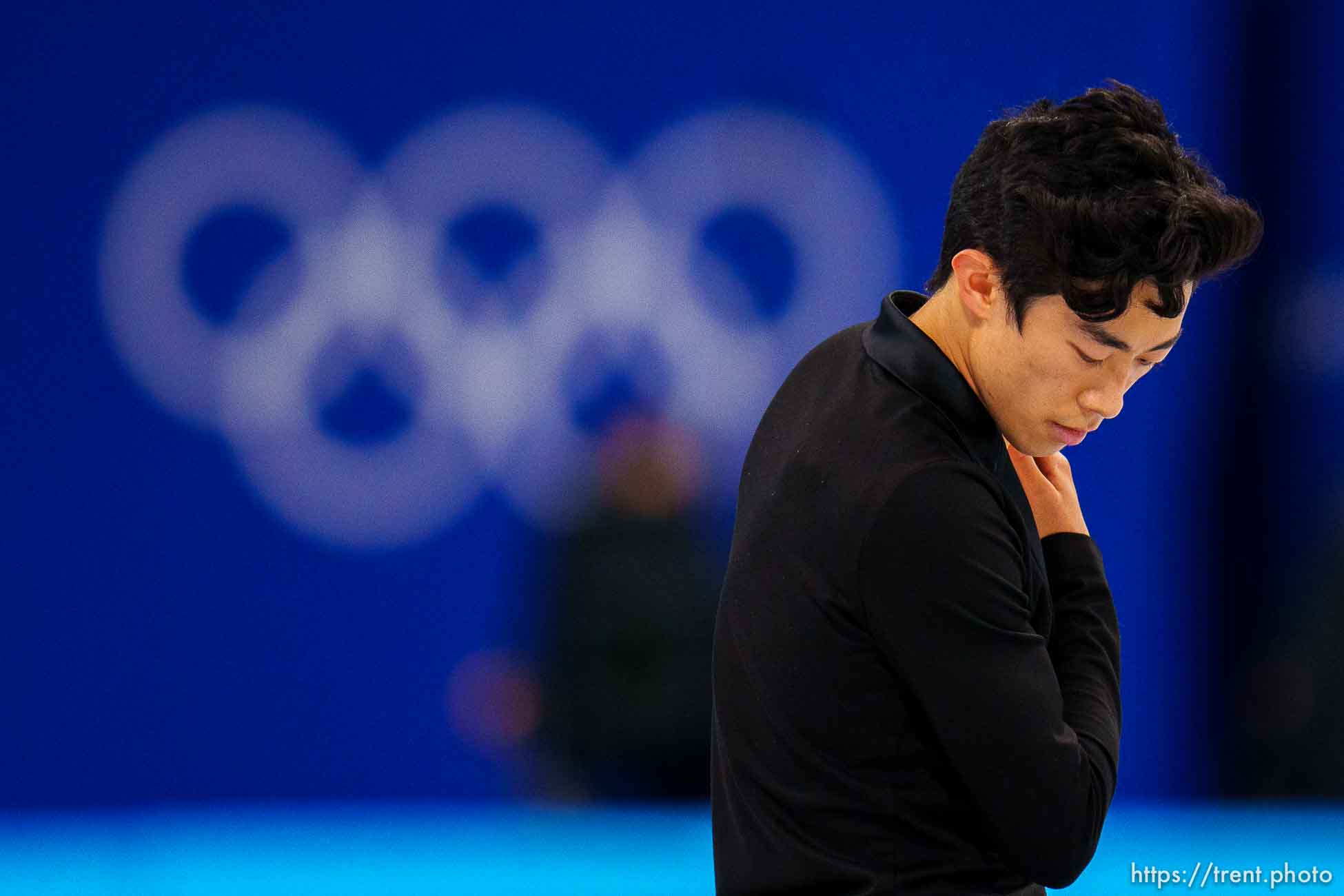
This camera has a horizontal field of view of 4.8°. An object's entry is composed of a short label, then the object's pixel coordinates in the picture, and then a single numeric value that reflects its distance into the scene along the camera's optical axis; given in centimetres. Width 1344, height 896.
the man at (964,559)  1274
